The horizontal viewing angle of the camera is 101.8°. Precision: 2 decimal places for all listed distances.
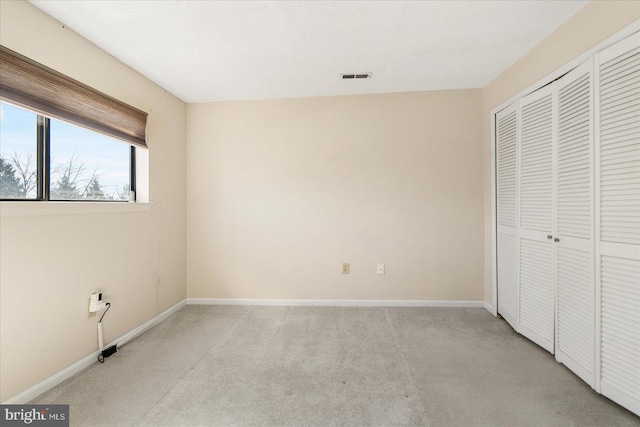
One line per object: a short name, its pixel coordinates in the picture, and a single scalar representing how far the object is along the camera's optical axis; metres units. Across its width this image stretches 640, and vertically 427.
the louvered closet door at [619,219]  1.46
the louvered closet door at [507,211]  2.51
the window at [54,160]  1.60
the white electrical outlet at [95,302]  1.99
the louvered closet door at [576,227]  1.70
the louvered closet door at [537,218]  2.06
